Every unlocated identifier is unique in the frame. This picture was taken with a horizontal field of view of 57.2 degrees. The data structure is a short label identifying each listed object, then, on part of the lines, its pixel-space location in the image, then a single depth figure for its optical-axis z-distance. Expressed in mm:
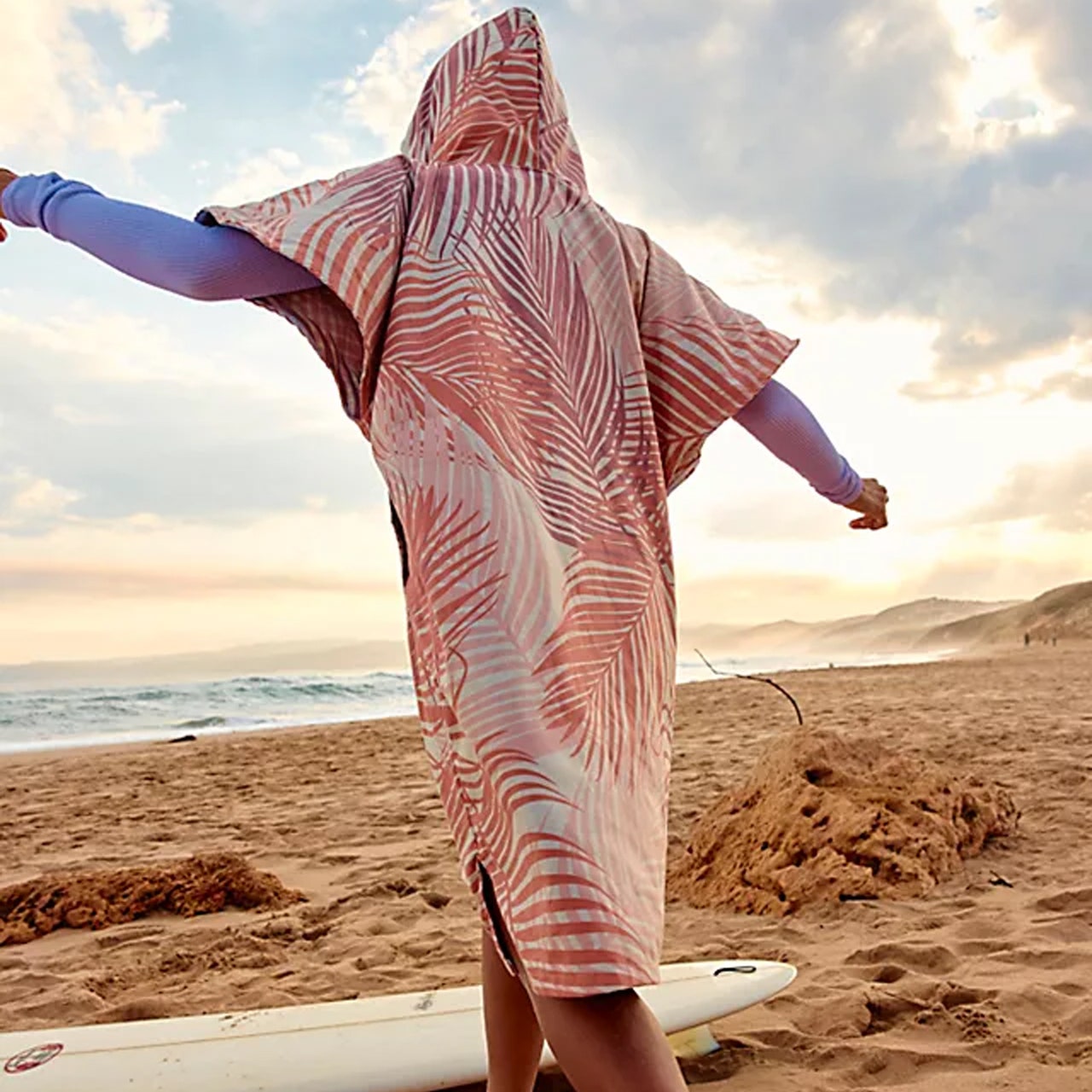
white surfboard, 2166
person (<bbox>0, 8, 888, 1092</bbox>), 890
